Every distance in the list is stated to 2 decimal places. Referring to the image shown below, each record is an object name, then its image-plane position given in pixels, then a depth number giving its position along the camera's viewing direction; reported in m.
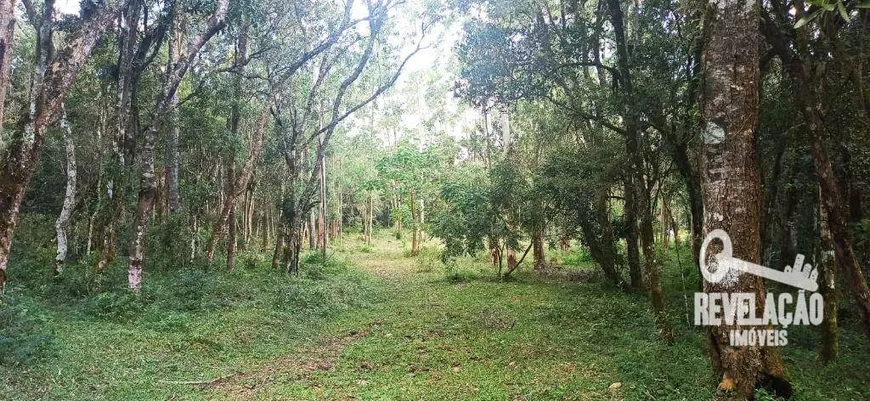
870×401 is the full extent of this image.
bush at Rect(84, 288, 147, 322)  8.88
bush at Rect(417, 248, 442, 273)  20.06
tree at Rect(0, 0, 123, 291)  6.28
